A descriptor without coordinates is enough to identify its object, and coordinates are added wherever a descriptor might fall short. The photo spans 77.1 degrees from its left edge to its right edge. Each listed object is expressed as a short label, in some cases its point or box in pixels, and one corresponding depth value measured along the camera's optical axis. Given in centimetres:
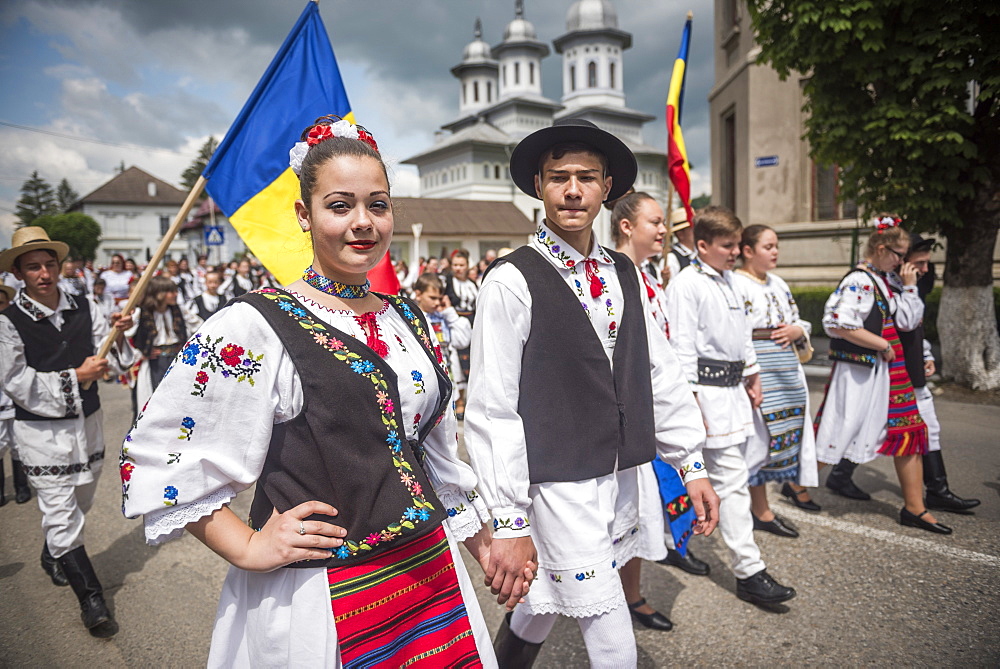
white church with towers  5938
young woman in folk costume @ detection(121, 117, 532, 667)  143
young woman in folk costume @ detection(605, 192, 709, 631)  299
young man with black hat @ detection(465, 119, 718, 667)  210
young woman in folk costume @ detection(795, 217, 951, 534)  440
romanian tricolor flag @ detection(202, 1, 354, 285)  386
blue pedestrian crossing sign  2258
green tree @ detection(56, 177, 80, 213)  9704
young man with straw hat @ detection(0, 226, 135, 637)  361
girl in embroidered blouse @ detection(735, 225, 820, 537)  418
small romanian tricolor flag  497
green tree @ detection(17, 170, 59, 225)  8225
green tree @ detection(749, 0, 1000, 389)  726
